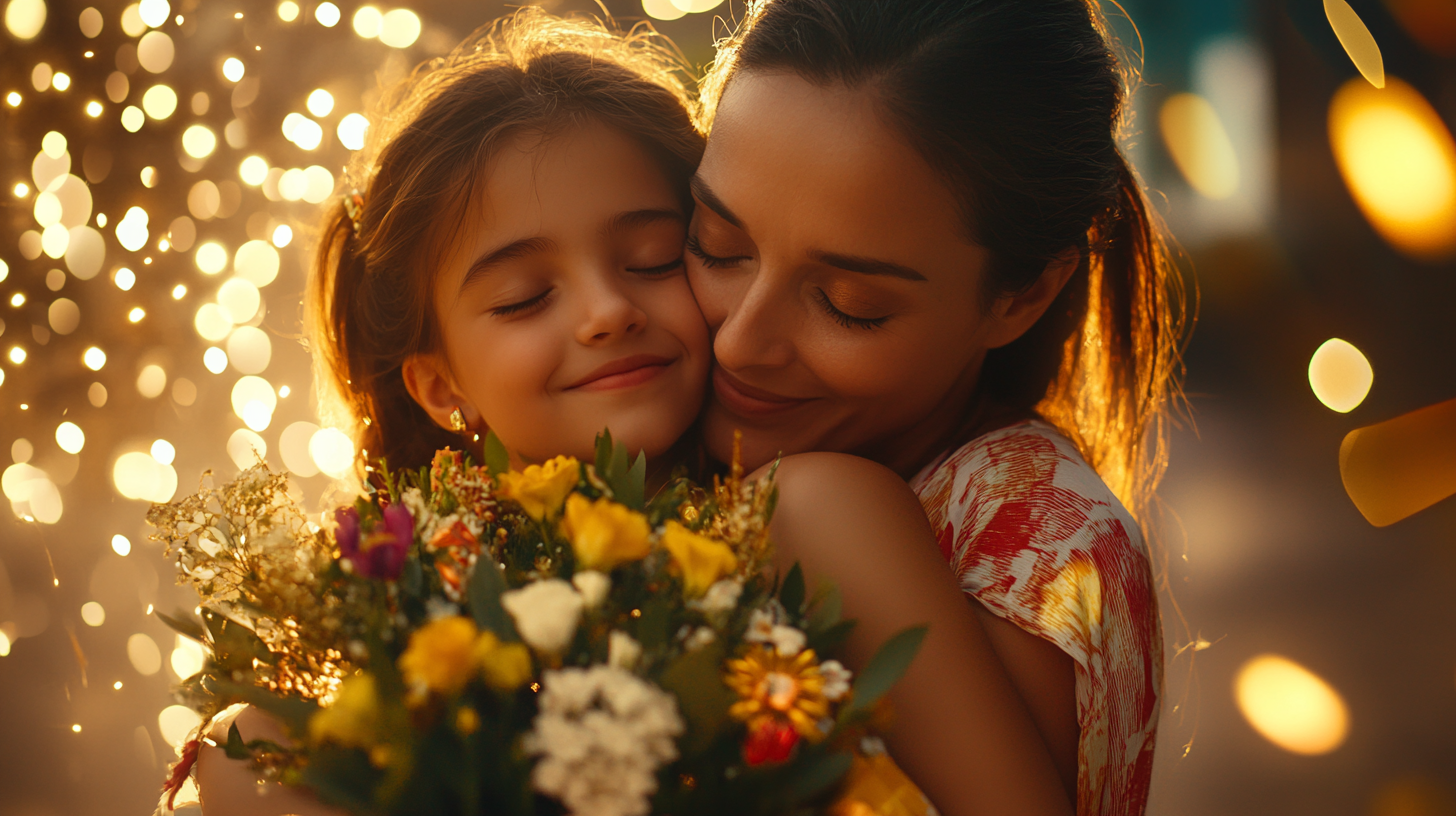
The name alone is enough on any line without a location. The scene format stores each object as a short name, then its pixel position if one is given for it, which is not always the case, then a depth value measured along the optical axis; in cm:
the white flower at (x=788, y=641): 77
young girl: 97
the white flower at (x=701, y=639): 77
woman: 88
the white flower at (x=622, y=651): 76
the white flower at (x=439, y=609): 78
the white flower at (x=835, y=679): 77
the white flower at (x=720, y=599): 78
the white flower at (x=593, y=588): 77
